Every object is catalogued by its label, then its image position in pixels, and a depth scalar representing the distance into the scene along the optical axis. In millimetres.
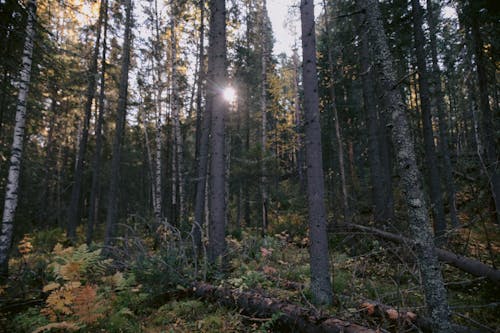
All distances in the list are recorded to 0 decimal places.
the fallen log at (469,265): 4895
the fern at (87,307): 4180
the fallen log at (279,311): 3652
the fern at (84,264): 6130
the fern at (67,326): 3795
